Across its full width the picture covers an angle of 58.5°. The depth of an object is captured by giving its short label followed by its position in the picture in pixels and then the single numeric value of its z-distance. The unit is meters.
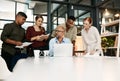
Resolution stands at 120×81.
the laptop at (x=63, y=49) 1.28
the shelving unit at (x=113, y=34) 2.24
